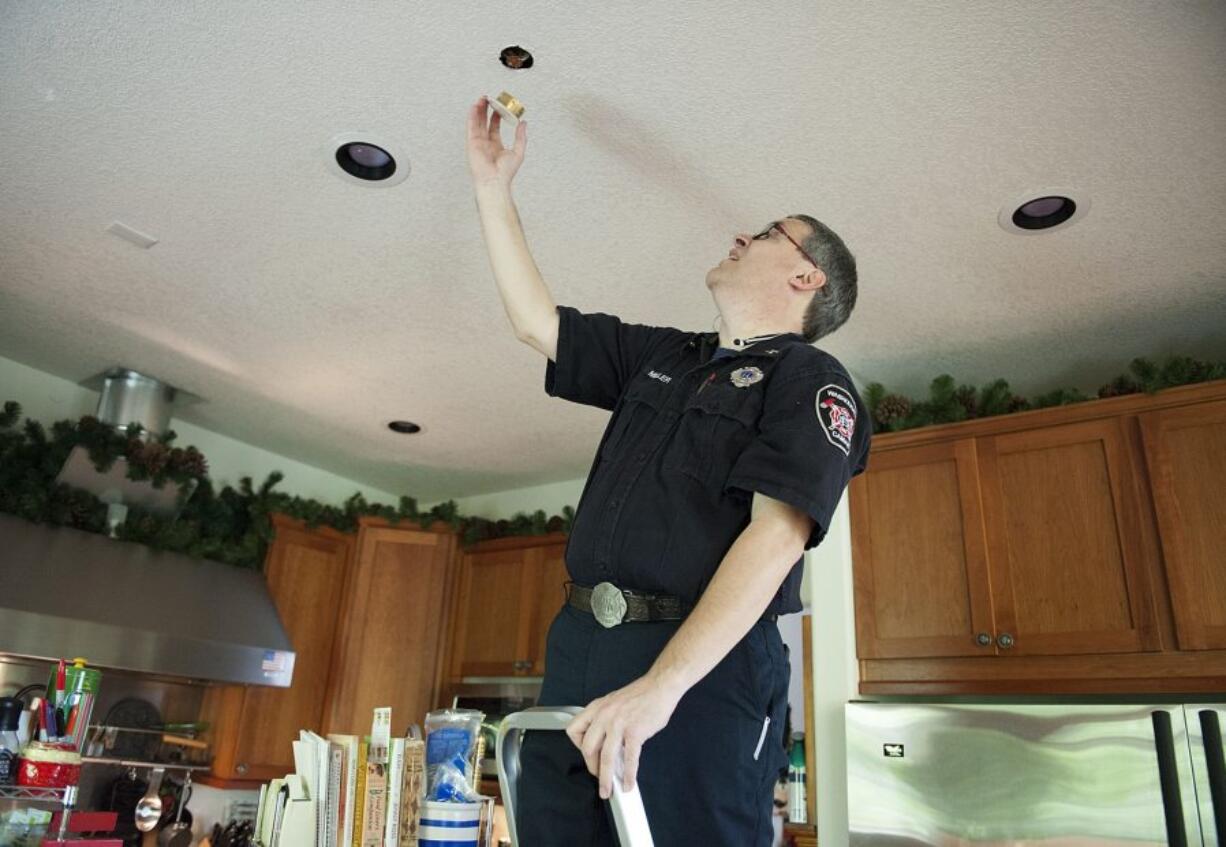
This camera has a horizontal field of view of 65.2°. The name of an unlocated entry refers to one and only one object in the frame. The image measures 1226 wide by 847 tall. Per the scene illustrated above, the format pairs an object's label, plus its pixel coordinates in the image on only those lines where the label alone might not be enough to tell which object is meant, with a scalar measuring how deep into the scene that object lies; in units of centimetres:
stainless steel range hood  324
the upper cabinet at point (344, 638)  400
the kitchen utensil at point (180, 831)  389
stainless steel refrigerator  239
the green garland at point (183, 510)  344
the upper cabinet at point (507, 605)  431
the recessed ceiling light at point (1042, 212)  242
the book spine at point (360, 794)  212
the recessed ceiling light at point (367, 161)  240
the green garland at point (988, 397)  283
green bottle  348
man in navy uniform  101
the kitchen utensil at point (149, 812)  382
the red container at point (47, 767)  233
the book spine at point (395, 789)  212
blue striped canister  175
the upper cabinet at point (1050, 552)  267
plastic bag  198
